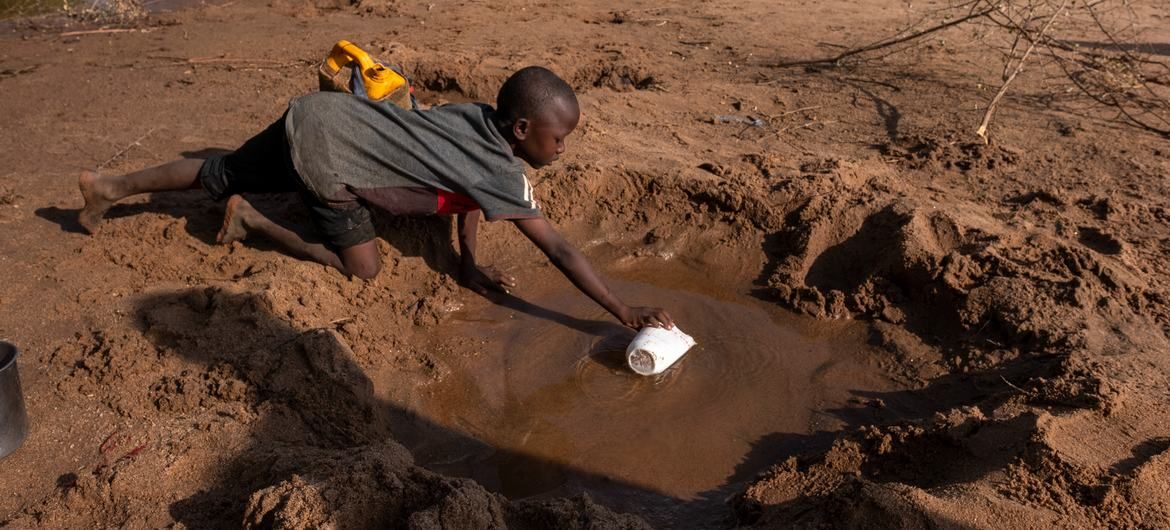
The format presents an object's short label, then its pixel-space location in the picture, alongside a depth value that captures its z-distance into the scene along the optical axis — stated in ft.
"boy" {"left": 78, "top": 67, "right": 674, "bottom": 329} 10.39
